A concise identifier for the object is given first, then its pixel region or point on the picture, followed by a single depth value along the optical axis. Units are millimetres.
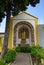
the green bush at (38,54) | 4685
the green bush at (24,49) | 6352
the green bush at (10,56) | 4334
